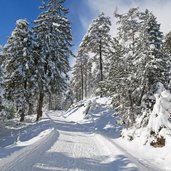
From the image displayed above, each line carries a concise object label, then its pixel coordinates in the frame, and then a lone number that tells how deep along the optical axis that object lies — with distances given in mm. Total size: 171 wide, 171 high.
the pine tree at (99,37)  27188
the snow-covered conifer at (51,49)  19131
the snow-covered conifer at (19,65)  19020
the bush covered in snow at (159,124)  9112
